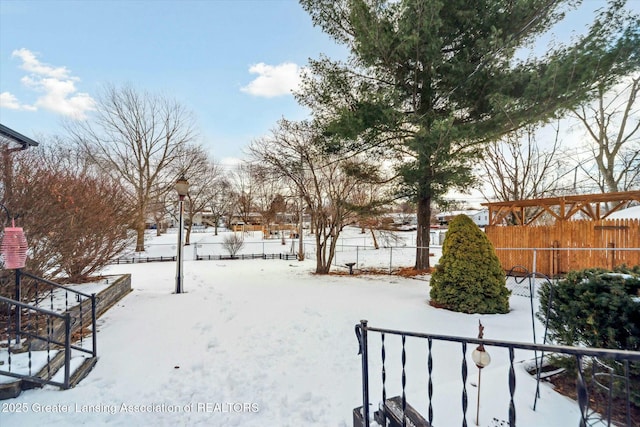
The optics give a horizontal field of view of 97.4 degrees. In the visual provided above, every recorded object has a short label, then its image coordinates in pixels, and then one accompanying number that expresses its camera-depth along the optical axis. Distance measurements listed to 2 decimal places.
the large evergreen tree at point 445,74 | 5.81
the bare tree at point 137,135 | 15.77
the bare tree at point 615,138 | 11.47
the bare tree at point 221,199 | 24.44
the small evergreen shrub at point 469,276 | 5.11
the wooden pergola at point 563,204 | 7.57
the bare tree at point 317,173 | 9.23
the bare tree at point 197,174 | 18.78
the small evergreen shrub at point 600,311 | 2.09
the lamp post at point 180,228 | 6.73
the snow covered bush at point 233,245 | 15.59
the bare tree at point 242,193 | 27.03
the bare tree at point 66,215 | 4.10
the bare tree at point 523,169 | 12.86
